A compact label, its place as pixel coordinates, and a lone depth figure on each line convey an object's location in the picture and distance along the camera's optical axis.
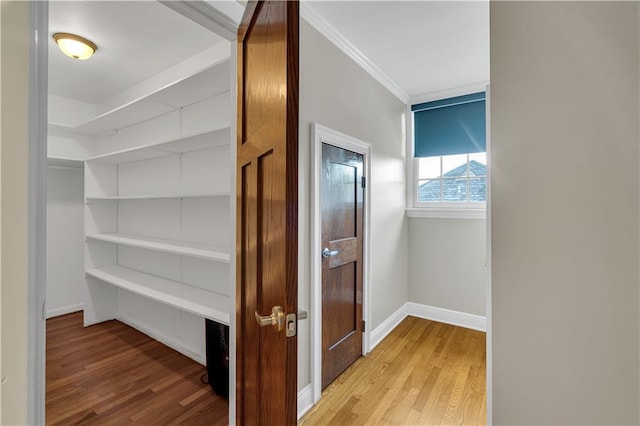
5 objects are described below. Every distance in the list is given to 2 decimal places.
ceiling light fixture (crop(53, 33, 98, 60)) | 2.01
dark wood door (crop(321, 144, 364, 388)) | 2.06
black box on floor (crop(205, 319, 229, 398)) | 1.95
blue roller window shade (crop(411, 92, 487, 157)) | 2.93
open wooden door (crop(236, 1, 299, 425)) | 0.78
